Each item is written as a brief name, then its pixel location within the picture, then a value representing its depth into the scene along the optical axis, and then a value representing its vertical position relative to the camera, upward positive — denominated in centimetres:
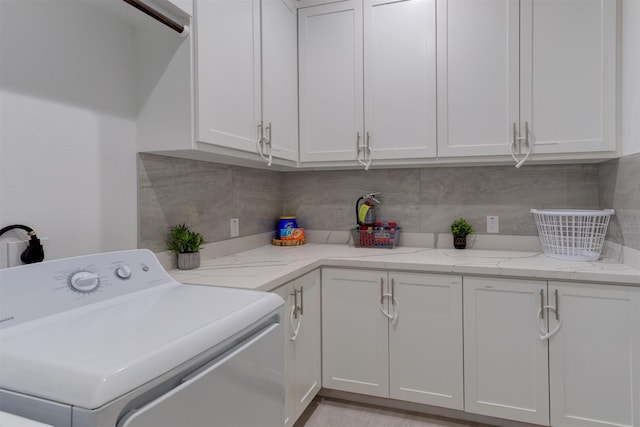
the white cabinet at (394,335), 187 -65
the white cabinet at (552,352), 162 -65
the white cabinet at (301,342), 170 -65
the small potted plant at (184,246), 166 -15
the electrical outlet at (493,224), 230 -10
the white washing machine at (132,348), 63 -27
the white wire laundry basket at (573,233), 183 -13
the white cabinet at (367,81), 212 +76
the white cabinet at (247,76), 148 +63
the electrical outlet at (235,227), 217 -9
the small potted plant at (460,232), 229 -14
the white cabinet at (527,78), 183 +67
